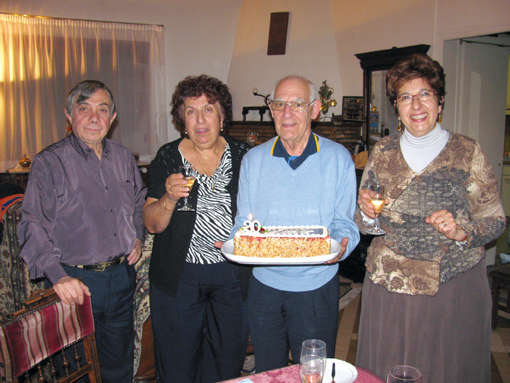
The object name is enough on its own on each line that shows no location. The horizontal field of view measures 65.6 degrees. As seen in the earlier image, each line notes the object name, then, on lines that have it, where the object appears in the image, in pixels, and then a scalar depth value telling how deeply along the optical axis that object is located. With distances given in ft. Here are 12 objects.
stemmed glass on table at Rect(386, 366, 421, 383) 3.41
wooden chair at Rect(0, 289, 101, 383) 4.37
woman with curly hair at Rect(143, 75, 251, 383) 6.70
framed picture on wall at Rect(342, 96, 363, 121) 19.34
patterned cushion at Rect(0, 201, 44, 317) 8.43
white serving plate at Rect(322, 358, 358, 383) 4.11
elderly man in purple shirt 6.06
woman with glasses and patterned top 5.77
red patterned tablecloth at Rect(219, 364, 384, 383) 4.21
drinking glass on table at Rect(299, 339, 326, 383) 3.73
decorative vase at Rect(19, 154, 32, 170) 22.26
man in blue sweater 5.84
